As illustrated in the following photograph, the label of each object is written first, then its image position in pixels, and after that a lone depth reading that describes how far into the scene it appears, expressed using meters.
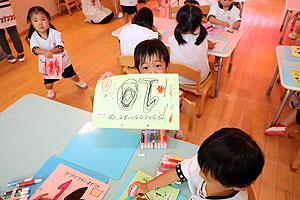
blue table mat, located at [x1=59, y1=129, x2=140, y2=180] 0.99
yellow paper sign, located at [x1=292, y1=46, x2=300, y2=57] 2.04
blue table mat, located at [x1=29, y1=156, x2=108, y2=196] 0.92
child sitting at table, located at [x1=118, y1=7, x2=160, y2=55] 2.13
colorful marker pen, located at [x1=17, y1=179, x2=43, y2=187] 0.91
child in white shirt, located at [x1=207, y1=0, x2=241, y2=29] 2.73
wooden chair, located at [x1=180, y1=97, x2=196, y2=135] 1.27
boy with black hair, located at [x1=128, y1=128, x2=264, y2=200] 0.62
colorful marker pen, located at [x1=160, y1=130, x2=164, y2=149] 1.07
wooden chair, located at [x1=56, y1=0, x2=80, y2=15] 5.09
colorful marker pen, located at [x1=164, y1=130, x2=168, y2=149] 1.07
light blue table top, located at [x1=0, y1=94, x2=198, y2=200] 0.98
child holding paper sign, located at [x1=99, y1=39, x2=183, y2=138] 1.30
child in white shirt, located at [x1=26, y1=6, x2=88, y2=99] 2.06
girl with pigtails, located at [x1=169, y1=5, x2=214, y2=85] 1.88
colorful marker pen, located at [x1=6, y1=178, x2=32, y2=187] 0.92
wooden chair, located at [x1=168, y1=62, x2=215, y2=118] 1.74
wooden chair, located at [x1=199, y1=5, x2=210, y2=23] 3.17
